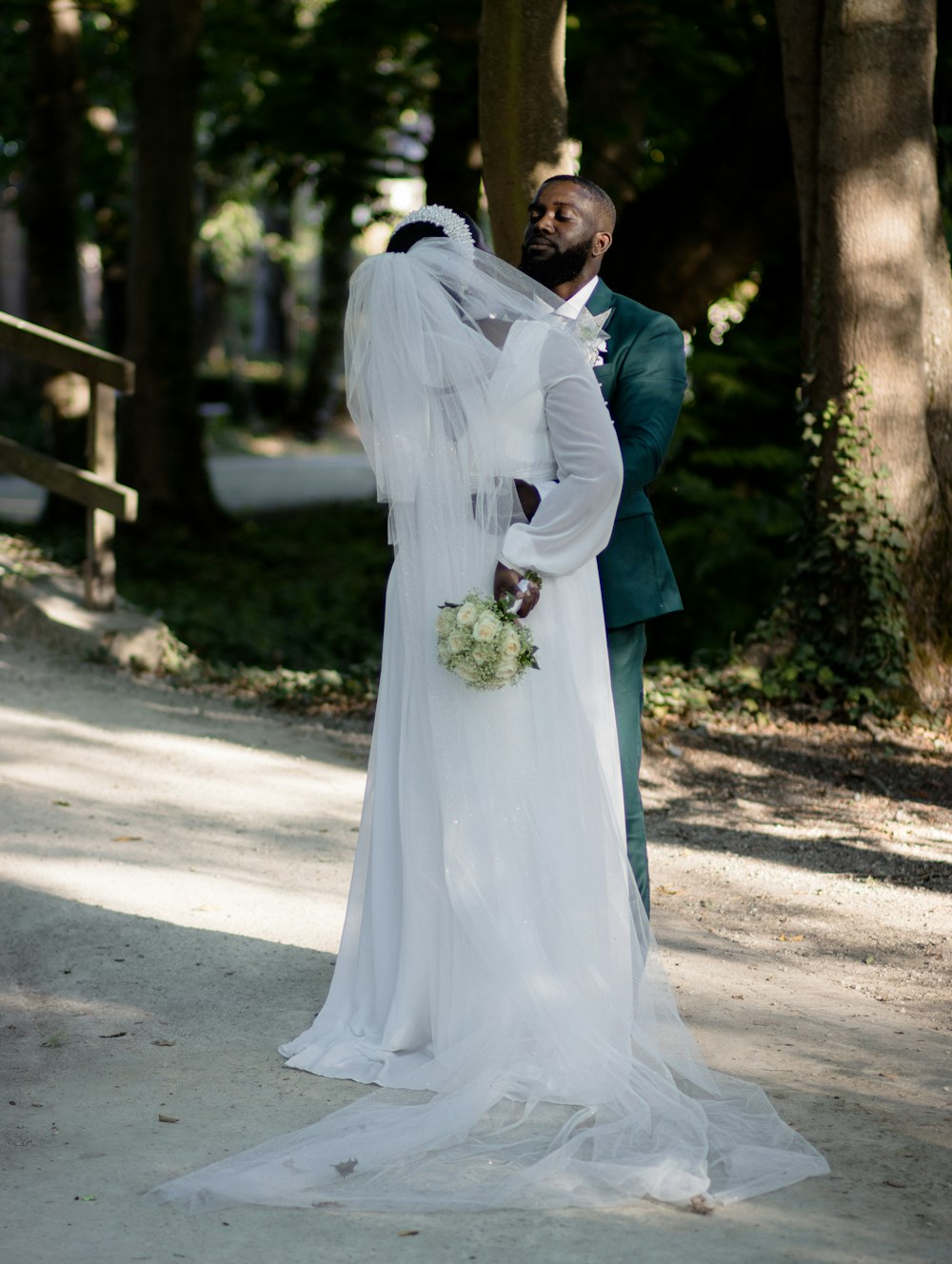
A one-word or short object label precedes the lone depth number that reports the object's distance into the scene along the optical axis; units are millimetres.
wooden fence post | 9391
